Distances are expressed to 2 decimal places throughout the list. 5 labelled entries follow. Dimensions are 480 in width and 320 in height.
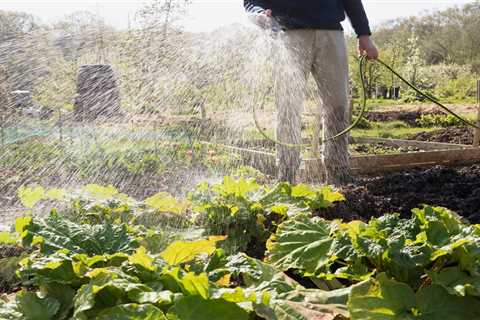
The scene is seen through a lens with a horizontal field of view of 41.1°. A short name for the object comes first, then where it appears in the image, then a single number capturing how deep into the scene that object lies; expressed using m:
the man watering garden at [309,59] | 4.64
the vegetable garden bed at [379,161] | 5.29
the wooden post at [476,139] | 7.39
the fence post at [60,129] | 6.54
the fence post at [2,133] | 6.57
